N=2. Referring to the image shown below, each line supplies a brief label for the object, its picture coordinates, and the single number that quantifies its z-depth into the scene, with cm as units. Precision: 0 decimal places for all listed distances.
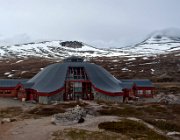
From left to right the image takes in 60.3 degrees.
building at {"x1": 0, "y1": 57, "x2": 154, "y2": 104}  4253
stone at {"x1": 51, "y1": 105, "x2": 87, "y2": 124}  2456
